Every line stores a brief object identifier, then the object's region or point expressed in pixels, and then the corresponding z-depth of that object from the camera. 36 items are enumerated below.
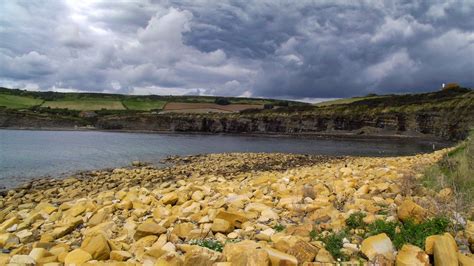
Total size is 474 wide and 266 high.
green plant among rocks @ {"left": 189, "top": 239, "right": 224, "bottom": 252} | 6.50
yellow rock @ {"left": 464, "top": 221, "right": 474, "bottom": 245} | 5.77
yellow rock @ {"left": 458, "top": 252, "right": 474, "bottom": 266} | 5.05
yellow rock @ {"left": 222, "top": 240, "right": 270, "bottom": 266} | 5.22
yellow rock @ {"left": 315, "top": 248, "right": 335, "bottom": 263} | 5.56
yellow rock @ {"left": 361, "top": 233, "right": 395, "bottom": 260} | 5.56
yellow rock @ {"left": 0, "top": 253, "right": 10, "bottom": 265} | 6.00
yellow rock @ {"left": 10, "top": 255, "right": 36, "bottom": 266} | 5.87
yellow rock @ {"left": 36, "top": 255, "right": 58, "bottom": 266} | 6.10
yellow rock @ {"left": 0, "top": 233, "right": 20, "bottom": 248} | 8.23
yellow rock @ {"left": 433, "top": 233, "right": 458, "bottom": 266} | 5.02
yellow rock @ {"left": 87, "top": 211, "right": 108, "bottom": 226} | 9.39
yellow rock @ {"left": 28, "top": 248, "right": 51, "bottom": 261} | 6.34
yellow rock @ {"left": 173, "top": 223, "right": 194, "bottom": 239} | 7.41
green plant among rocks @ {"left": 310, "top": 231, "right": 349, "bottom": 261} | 5.85
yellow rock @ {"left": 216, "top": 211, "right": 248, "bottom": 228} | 7.72
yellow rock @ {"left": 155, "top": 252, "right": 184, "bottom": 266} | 5.51
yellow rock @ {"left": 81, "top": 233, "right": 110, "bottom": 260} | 6.34
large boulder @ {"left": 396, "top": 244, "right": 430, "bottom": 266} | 5.10
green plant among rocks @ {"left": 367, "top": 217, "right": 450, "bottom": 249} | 5.97
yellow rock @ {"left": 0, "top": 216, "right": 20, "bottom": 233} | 9.62
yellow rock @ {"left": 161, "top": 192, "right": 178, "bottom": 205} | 10.42
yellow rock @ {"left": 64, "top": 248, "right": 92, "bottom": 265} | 6.09
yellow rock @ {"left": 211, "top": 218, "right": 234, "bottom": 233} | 7.41
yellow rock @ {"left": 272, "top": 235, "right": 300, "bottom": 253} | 5.81
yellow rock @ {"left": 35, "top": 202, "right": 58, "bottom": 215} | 11.29
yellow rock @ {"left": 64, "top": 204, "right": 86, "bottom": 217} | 10.39
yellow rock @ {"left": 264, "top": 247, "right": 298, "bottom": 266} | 5.31
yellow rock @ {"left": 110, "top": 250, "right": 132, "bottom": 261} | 6.36
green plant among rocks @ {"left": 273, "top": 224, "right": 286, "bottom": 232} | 7.28
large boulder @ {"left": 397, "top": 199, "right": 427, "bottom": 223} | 6.62
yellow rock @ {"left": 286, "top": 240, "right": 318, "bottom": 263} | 5.60
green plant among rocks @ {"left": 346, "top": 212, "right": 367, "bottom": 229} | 6.94
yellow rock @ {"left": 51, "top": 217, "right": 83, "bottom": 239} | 8.60
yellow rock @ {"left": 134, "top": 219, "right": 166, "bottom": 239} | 7.48
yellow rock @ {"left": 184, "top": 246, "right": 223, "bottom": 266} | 5.42
